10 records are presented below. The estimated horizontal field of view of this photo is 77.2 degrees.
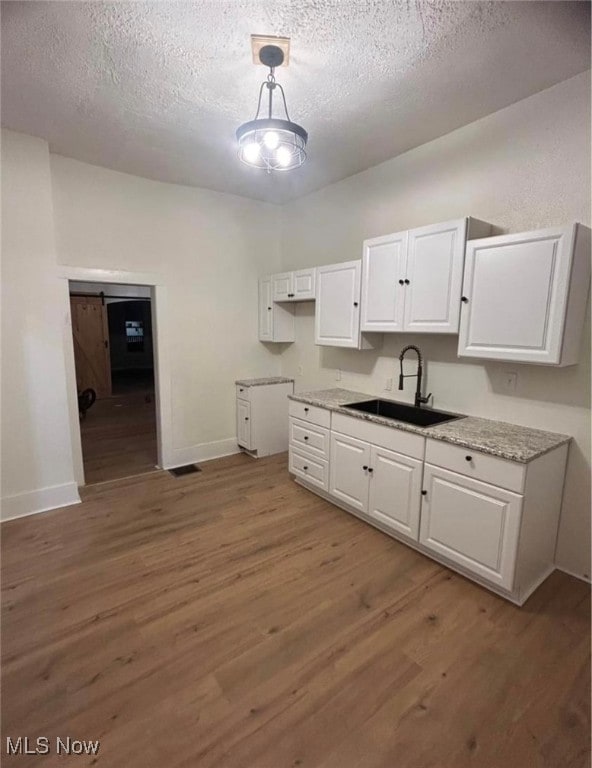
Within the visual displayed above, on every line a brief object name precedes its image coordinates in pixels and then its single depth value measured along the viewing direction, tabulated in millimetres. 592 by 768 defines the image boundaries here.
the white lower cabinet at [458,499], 2008
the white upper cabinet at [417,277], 2449
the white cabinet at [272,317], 4324
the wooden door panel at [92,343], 7262
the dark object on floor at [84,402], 5848
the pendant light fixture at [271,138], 1933
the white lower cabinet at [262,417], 4203
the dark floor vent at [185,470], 3857
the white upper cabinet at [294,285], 3744
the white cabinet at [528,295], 1998
